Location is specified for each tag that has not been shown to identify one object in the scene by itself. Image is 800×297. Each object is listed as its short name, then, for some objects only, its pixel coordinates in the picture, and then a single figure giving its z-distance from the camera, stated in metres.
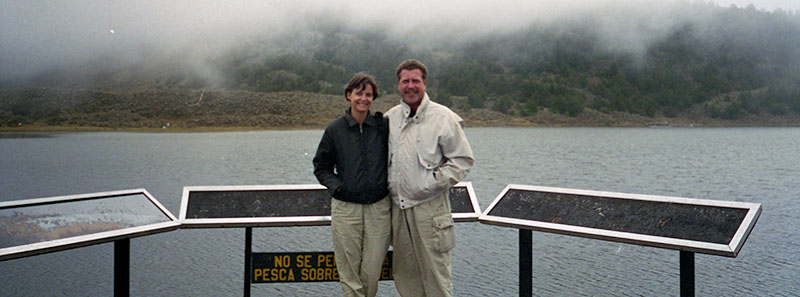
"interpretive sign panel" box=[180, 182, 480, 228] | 3.80
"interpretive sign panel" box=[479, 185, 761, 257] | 3.05
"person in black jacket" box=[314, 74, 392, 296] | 3.25
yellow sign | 3.97
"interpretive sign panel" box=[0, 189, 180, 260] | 3.05
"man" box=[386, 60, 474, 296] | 3.20
